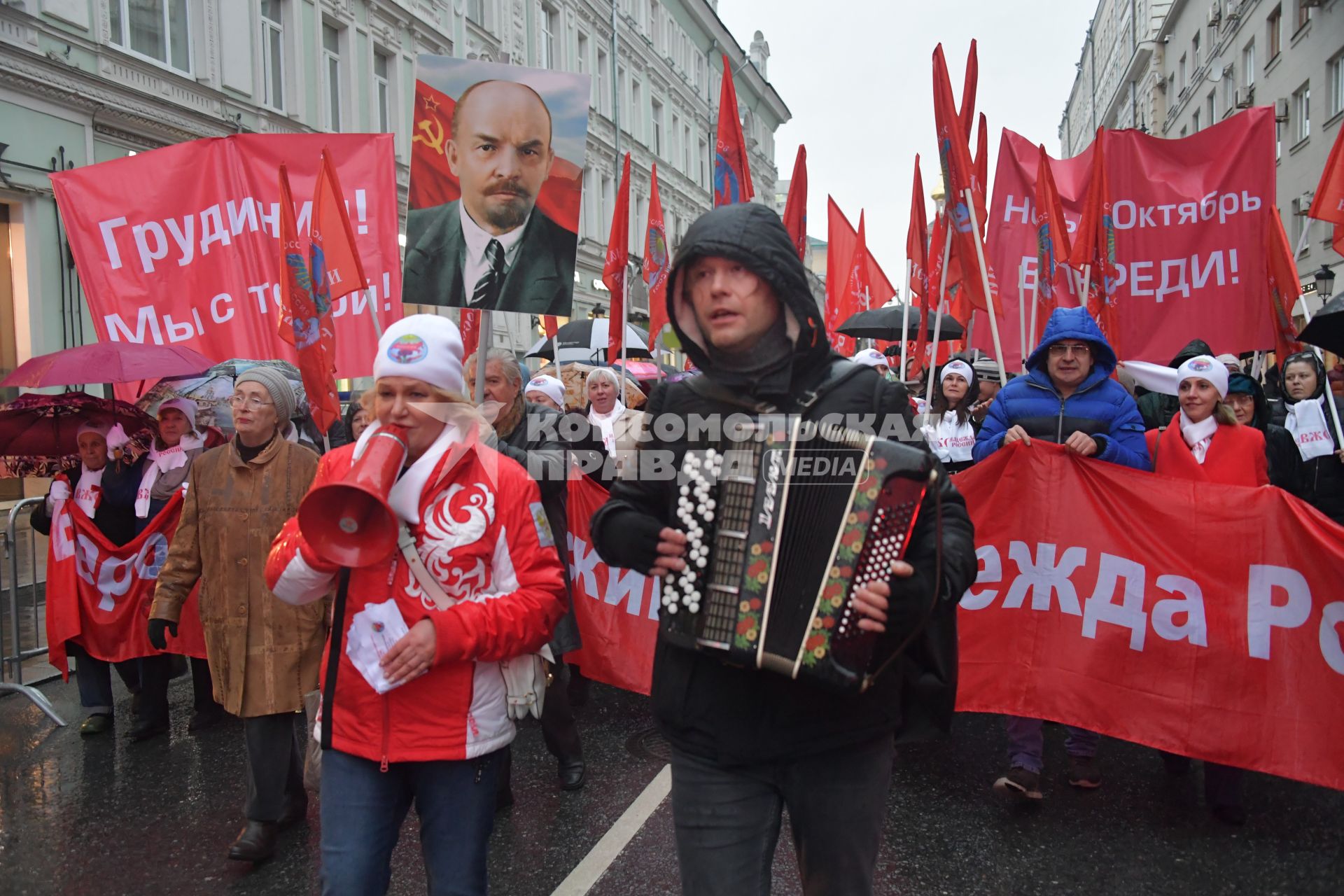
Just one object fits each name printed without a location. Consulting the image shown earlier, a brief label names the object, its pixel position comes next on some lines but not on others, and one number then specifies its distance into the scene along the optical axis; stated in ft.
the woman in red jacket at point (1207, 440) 15.31
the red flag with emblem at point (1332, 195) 20.35
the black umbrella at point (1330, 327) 19.39
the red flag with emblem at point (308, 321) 18.39
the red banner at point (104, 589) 19.19
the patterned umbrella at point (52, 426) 20.34
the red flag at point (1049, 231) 23.26
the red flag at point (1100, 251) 22.36
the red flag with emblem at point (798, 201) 26.30
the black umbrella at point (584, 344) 47.60
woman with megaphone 7.94
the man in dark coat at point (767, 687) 6.93
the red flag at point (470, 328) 25.04
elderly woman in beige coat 12.77
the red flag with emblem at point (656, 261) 34.96
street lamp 38.37
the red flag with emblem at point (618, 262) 28.55
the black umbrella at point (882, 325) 37.55
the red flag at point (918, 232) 29.71
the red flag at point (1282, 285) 22.16
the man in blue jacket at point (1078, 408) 15.06
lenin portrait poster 14.99
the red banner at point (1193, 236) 23.67
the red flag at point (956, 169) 19.17
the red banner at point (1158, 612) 13.24
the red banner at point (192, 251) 22.57
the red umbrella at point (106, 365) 20.34
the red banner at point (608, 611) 18.37
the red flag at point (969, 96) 19.61
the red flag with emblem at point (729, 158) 25.02
